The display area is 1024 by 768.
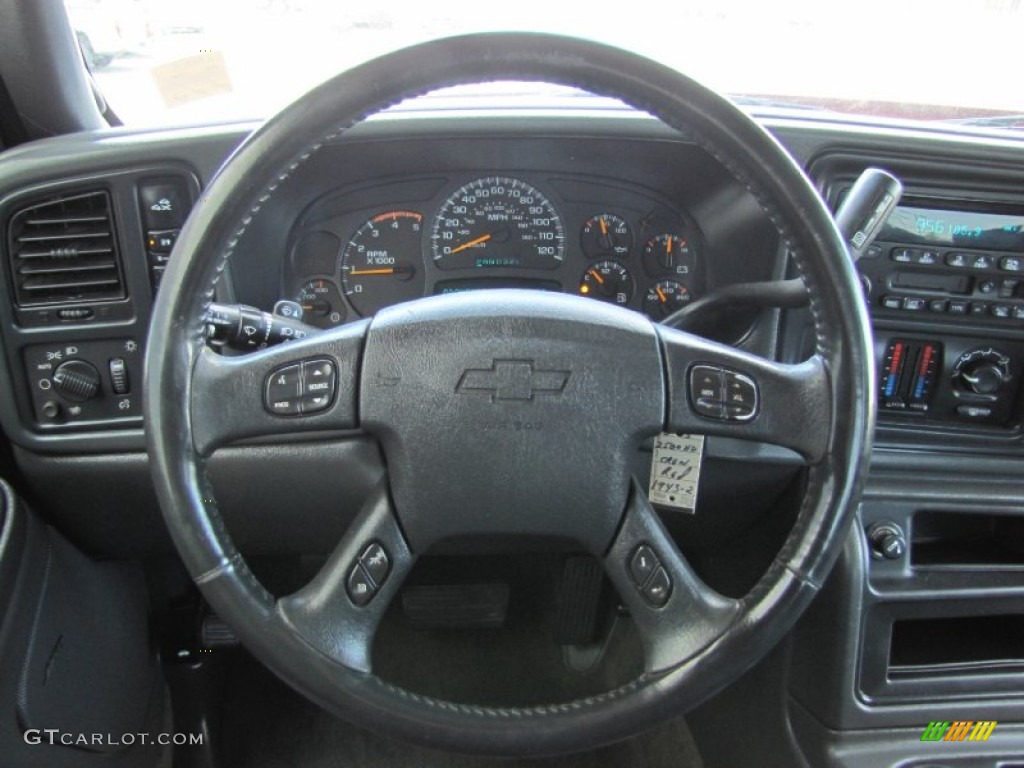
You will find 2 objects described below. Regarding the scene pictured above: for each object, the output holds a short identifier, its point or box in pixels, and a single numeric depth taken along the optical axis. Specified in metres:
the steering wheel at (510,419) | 0.86
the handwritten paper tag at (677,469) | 1.12
